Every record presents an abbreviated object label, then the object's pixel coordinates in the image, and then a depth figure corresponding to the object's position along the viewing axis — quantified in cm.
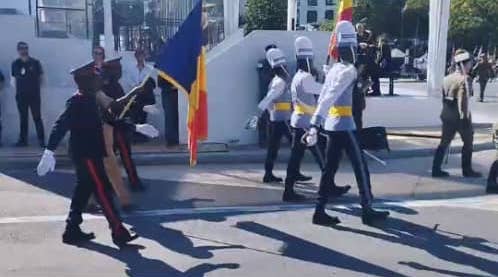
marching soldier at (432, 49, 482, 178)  1030
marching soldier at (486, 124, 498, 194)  976
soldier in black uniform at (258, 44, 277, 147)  1344
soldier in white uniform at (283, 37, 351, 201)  895
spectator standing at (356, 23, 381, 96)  1512
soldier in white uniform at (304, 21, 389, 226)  773
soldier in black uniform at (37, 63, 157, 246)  729
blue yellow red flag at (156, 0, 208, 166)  843
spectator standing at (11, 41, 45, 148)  1308
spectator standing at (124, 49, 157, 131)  1238
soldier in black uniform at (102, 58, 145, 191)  924
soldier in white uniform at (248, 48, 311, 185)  944
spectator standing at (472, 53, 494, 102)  2470
